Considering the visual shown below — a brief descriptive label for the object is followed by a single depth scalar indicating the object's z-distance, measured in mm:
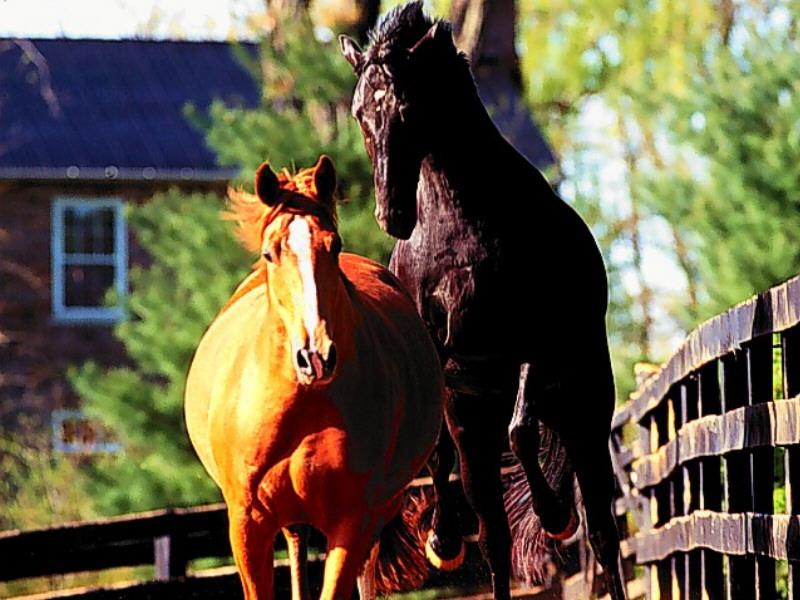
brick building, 58187
